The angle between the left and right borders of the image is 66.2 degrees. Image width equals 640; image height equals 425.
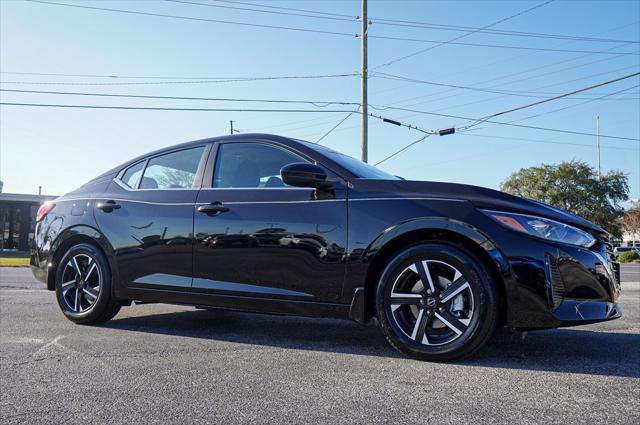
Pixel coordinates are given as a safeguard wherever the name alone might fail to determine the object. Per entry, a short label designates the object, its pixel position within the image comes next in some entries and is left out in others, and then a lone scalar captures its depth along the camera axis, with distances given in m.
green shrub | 42.34
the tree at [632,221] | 60.71
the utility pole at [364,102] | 20.47
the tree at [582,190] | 49.56
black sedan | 2.95
